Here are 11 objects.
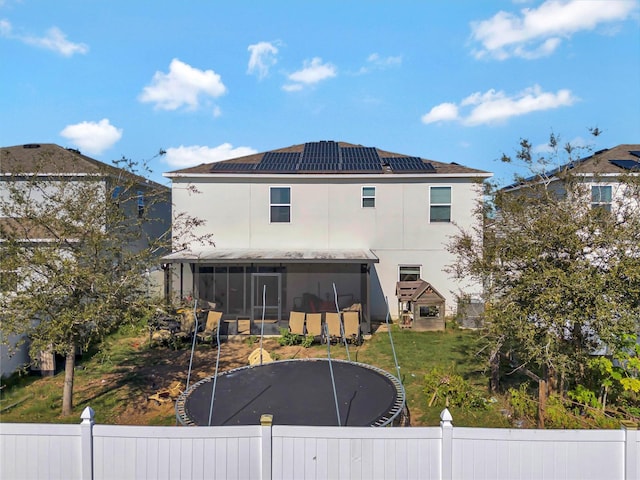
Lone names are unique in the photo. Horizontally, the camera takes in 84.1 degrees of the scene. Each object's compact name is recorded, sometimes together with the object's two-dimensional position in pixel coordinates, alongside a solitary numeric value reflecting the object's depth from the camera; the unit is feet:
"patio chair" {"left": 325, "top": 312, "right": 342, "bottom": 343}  40.09
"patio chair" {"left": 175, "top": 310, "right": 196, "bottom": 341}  40.93
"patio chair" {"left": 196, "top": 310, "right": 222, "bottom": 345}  41.01
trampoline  18.15
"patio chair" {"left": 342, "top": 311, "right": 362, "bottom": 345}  39.50
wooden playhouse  45.32
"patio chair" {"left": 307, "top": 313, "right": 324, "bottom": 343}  40.40
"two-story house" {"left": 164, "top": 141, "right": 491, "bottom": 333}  50.34
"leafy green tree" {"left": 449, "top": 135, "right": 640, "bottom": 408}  17.07
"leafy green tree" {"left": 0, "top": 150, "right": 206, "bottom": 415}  20.13
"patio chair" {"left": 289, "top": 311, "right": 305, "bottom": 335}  40.83
